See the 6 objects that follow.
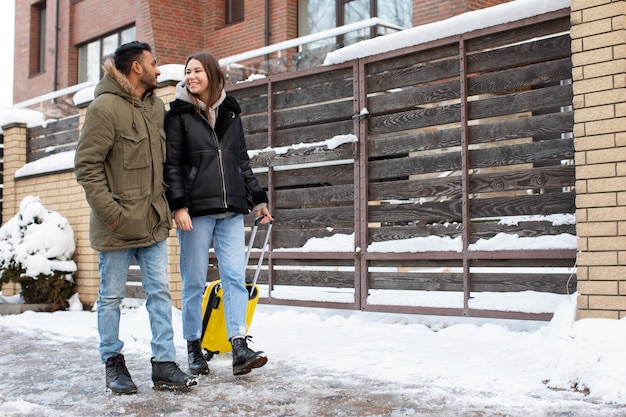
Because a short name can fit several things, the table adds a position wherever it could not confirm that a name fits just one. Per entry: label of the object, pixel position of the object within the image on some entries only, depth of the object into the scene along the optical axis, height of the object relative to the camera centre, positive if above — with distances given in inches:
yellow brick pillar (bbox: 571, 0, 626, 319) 179.9 +20.2
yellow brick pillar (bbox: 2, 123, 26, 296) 431.5 +45.5
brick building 500.4 +176.0
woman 179.5 +11.2
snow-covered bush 357.1 -7.2
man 163.9 +8.6
